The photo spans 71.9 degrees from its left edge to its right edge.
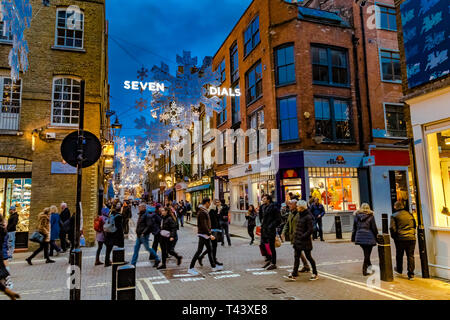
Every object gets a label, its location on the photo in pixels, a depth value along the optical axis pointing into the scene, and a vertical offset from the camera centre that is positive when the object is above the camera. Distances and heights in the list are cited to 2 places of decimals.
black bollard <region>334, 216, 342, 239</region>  14.12 -1.40
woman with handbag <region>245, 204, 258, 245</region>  12.72 -0.81
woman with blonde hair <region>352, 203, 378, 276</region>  7.31 -0.85
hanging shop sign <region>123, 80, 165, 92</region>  9.54 +3.69
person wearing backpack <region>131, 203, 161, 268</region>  8.70 -0.81
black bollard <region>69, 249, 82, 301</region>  4.89 -1.09
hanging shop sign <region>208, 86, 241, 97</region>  13.08 +5.69
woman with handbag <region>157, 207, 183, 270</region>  9.07 -0.87
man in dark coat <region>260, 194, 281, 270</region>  8.40 -0.77
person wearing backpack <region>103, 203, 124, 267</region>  8.79 -0.76
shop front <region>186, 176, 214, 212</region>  28.93 +1.08
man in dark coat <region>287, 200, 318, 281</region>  7.13 -0.88
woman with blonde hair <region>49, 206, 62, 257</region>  10.66 -0.74
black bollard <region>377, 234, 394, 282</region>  6.96 -1.37
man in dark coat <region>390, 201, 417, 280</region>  7.20 -0.90
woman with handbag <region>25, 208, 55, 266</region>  9.77 -0.80
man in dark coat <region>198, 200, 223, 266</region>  9.63 -0.68
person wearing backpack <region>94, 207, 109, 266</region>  9.66 -0.82
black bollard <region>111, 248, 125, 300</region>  4.93 -0.95
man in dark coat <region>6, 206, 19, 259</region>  10.33 -0.51
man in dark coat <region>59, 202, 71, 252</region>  11.60 -0.57
